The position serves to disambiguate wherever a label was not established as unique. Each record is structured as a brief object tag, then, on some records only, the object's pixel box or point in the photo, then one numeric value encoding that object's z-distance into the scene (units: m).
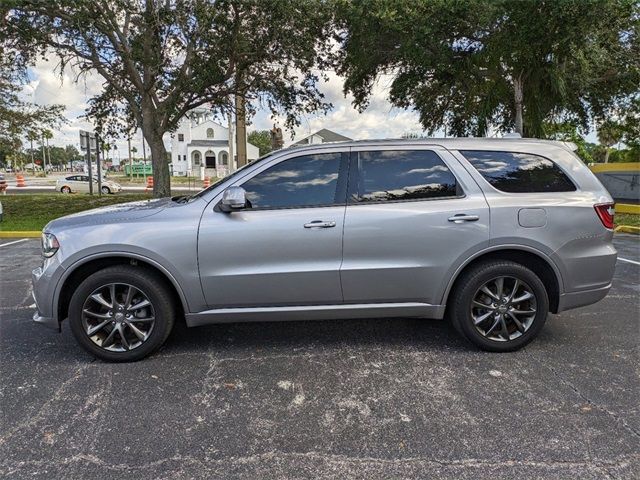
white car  30.11
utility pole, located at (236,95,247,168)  13.99
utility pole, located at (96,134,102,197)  18.00
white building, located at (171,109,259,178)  62.31
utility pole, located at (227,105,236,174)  16.07
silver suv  3.63
